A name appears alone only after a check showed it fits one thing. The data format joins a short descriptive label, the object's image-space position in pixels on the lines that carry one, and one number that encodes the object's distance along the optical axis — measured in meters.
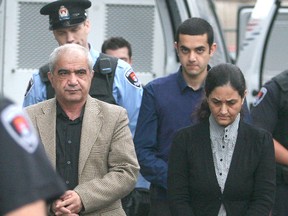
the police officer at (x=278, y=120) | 10.22
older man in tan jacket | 8.84
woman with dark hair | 8.75
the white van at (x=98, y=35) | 16.86
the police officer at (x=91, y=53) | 10.26
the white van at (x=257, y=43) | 16.11
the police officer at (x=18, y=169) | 4.46
